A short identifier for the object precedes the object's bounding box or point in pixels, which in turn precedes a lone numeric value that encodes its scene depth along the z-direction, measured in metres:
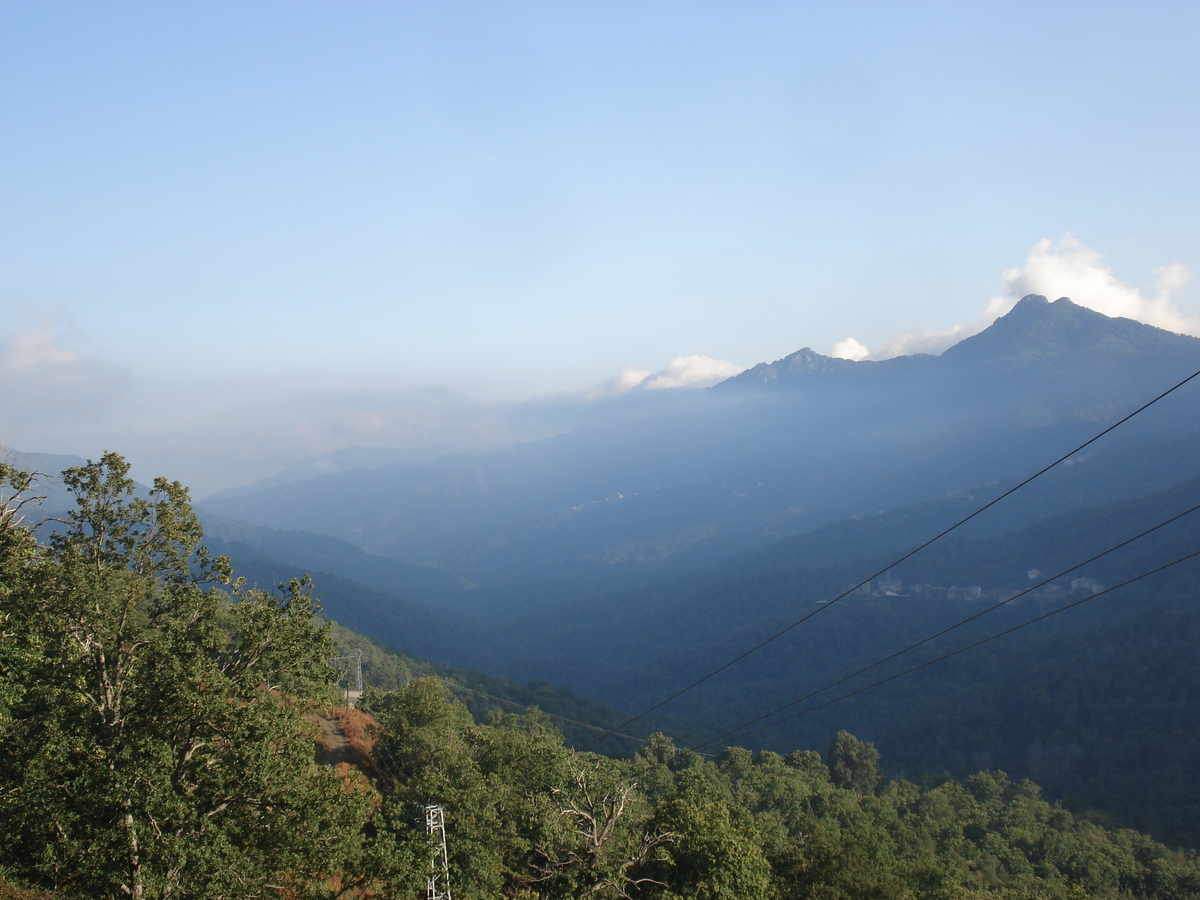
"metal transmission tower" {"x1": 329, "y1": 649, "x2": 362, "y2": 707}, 80.64
